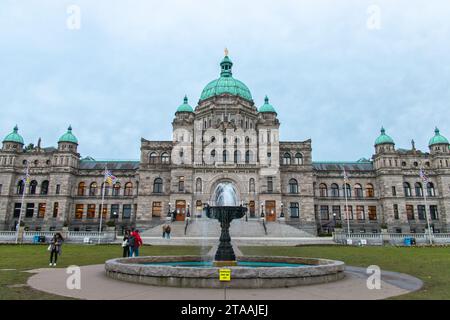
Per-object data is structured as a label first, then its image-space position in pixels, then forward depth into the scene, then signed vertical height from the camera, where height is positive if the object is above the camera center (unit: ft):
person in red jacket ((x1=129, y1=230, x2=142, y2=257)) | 60.13 -2.18
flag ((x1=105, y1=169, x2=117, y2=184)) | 141.09 +21.53
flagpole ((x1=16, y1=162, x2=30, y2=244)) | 125.12 -2.30
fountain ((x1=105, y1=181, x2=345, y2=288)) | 32.86 -4.70
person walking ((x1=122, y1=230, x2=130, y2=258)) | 60.05 -2.59
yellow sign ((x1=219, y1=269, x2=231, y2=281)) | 31.23 -4.26
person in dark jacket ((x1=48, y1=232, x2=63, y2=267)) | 52.60 -2.55
